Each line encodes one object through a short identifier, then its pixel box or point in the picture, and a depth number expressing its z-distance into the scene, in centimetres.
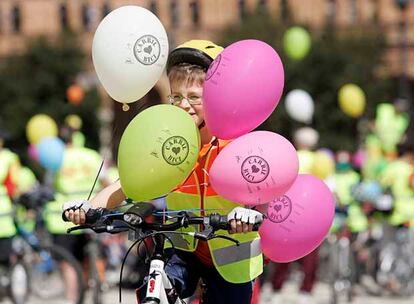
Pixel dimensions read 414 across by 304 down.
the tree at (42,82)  4169
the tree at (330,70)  3878
